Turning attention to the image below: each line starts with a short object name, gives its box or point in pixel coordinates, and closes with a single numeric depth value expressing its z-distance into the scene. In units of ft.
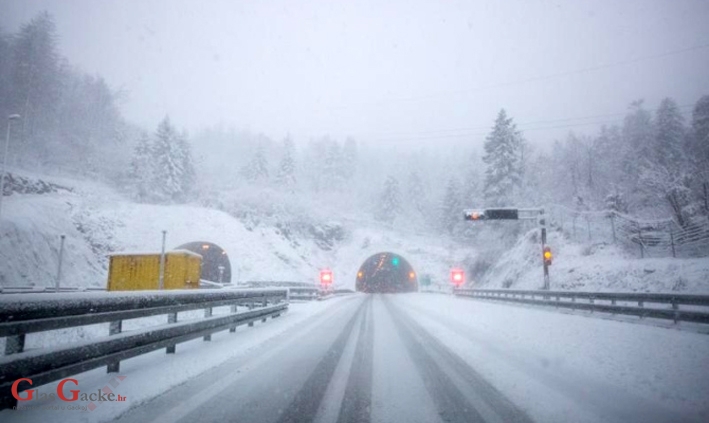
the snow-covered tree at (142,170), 167.25
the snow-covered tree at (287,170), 219.41
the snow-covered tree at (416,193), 257.14
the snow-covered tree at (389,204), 226.17
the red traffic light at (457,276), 127.44
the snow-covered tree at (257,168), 230.48
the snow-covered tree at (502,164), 124.67
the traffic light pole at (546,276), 68.33
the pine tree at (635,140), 154.51
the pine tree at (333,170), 267.18
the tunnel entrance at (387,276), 192.75
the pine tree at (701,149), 84.84
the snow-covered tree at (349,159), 276.41
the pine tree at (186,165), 188.05
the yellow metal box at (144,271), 72.95
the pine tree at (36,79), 160.76
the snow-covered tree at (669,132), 142.31
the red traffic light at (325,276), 130.12
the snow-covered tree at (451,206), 208.74
